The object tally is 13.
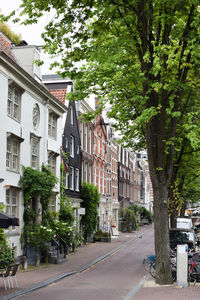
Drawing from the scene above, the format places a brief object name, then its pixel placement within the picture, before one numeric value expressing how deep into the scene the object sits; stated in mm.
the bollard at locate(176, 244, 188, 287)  14477
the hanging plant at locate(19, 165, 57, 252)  21906
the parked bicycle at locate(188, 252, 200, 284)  15233
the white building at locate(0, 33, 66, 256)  20031
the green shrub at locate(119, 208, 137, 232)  55281
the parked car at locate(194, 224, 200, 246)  40656
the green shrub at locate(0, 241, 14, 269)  17484
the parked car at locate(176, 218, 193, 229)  38344
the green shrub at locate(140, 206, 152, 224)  73050
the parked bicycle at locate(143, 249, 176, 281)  15892
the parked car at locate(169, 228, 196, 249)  24970
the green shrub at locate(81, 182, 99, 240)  36812
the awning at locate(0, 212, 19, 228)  13703
